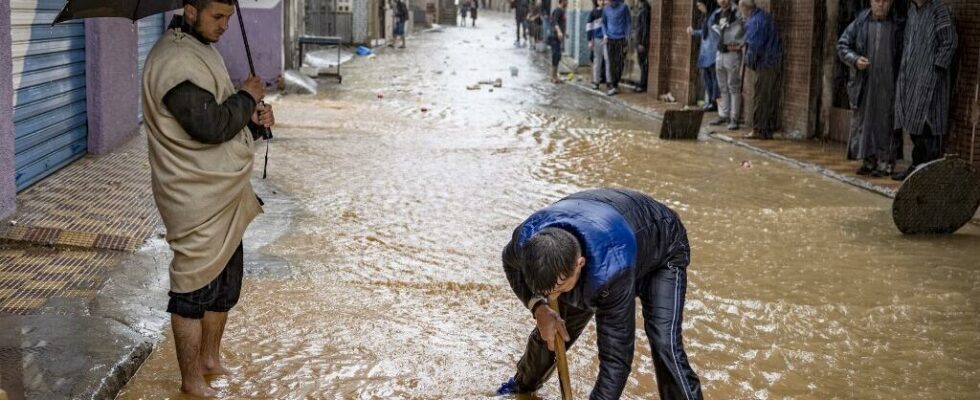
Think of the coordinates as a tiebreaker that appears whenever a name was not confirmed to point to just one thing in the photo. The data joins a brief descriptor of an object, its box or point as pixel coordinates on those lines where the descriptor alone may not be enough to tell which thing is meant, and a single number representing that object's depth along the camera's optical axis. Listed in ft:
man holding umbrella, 13.38
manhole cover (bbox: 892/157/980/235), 25.46
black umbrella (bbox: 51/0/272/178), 13.94
